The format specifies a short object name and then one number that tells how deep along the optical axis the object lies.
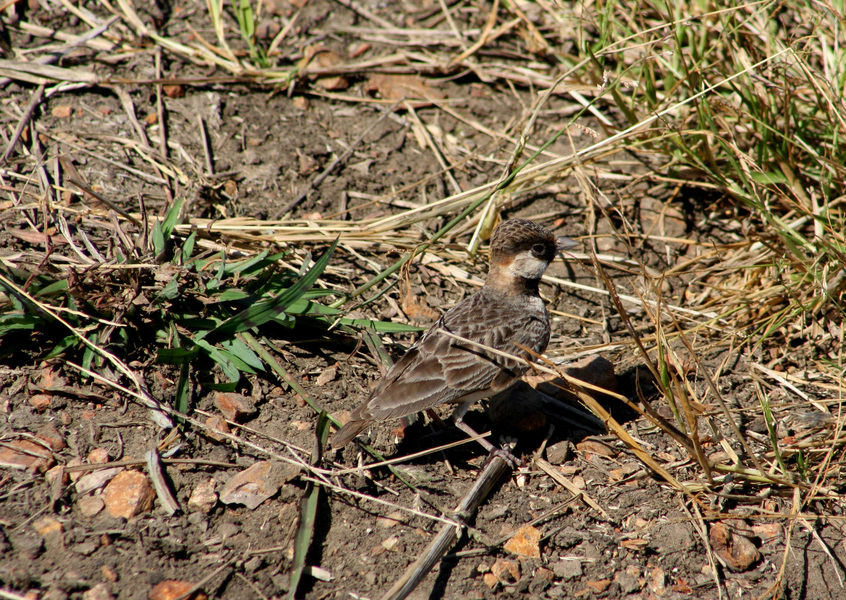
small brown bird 7.95
